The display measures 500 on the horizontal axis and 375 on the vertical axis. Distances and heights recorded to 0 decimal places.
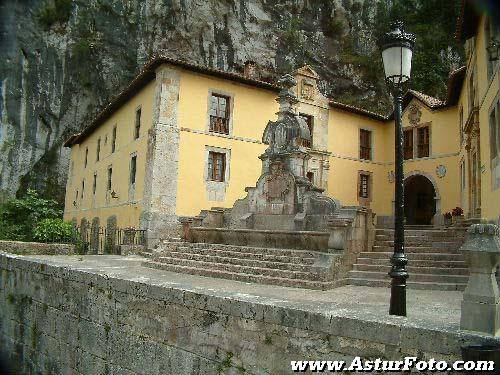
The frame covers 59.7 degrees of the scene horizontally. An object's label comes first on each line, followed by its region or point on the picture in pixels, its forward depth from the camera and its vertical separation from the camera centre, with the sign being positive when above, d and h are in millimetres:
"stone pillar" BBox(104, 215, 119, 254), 18275 -641
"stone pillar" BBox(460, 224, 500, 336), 3600 -404
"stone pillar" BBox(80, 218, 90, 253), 24712 -393
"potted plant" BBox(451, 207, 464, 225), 17769 +917
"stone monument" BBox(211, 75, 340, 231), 12172 +1245
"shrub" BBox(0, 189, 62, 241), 16984 +276
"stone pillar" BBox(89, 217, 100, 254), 18978 -758
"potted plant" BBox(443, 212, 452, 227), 20414 +859
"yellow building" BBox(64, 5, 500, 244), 15812 +4038
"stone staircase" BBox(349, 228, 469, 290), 9047 -610
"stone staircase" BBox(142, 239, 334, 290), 9055 -873
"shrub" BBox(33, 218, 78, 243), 14922 -368
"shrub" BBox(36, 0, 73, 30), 30750 +15198
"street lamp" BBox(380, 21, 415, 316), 5355 +1941
